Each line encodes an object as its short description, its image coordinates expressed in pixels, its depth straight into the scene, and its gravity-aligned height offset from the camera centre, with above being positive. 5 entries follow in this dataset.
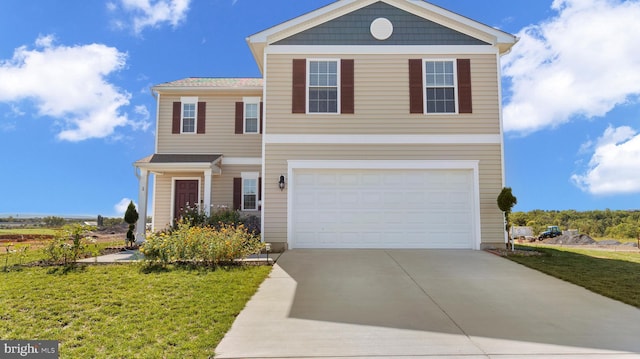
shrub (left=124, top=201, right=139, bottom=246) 12.80 -0.28
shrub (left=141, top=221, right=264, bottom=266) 8.19 -0.85
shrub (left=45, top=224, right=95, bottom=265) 8.38 -0.82
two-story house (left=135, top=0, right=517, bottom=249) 10.93 +2.24
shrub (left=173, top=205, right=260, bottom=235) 11.59 -0.35
